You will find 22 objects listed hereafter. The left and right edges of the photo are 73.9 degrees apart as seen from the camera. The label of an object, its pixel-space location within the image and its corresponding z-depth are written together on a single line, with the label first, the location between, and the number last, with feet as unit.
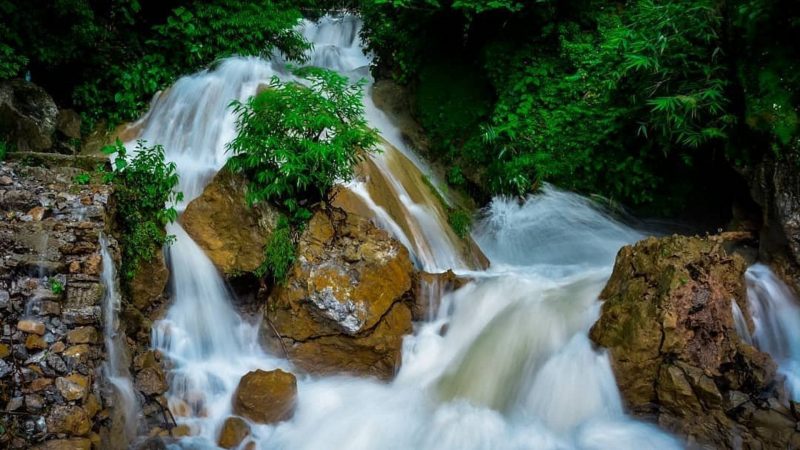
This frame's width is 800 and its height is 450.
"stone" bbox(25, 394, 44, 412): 11.28
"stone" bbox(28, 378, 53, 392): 11.46
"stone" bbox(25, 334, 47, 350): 11.80
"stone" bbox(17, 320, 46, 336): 11.90
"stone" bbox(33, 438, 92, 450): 11.02
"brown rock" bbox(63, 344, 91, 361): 12.05
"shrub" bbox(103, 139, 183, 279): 15.80
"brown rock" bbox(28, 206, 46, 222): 13.52
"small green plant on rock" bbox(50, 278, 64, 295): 12.52
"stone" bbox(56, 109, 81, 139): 24.54
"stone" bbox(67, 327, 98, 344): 12.25
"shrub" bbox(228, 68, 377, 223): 18.16
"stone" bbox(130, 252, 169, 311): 16.07
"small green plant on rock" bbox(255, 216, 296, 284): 18.22
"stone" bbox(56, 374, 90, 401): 11.61
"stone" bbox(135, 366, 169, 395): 14.32
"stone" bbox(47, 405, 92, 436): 11.26
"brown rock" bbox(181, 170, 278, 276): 18.62
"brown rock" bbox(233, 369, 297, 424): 15.51
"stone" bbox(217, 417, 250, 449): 14.74
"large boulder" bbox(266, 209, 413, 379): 17.78
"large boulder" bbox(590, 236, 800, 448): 14.37
